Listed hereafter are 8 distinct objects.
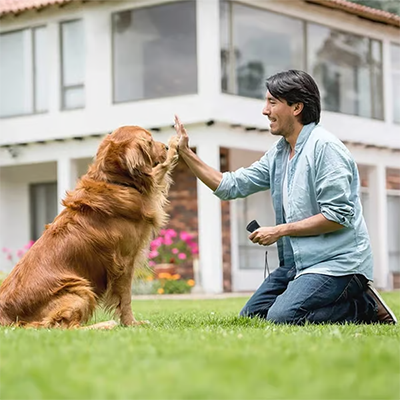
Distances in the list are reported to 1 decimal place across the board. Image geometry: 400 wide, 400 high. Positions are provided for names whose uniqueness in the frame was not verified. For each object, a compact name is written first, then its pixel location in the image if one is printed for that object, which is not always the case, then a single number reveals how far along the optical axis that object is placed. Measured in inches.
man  238.5
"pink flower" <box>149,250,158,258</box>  668.7
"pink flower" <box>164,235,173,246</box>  669.3
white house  633.0
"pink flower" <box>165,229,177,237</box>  671.8
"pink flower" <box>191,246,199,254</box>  668.7
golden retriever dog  213.0
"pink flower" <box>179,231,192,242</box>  672.4
